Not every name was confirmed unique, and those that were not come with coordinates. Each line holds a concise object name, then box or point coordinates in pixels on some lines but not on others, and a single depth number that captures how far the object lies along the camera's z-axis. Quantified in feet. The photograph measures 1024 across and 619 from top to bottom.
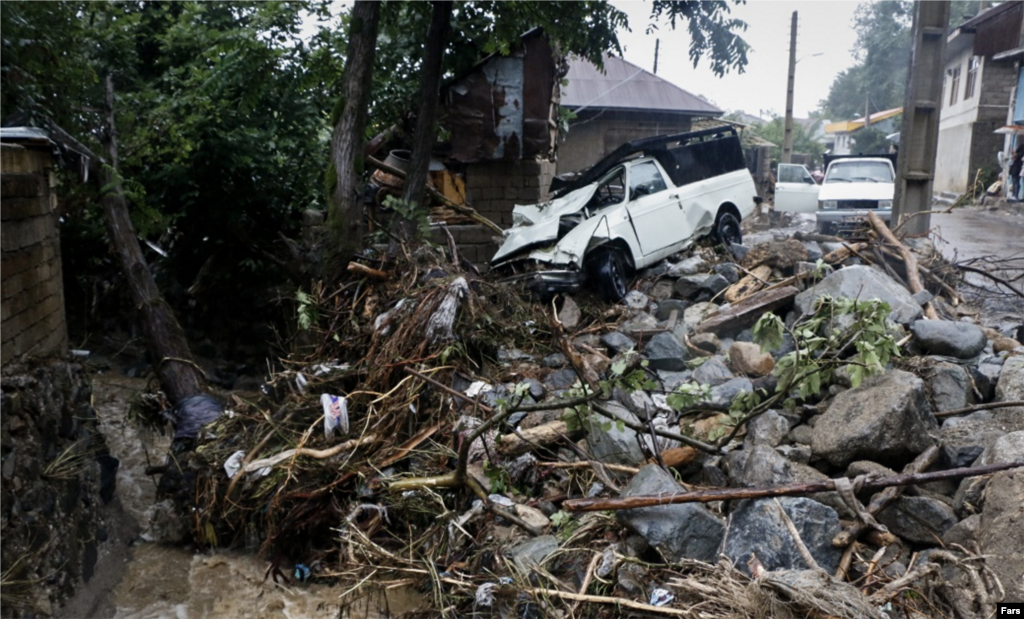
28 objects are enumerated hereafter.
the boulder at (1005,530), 10.95
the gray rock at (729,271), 28.09
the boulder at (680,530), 13.07
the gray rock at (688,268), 28.89
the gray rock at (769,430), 15.62
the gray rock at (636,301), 27.17
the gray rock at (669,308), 26.58
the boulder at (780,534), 12.36
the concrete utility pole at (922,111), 31.84
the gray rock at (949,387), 16.19
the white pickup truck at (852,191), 46.09
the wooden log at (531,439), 18.03
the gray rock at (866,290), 20.56
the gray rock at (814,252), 28.35
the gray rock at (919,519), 12.69
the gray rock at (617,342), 22.85
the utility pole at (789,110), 78.02
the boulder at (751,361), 19.27
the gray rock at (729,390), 17.43
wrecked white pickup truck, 27.68
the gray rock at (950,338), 18.30
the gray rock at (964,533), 12.12
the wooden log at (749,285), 26.17
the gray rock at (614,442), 16.63
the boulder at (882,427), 13.99
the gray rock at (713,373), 19.26
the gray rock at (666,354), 21.16
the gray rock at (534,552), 13.96
